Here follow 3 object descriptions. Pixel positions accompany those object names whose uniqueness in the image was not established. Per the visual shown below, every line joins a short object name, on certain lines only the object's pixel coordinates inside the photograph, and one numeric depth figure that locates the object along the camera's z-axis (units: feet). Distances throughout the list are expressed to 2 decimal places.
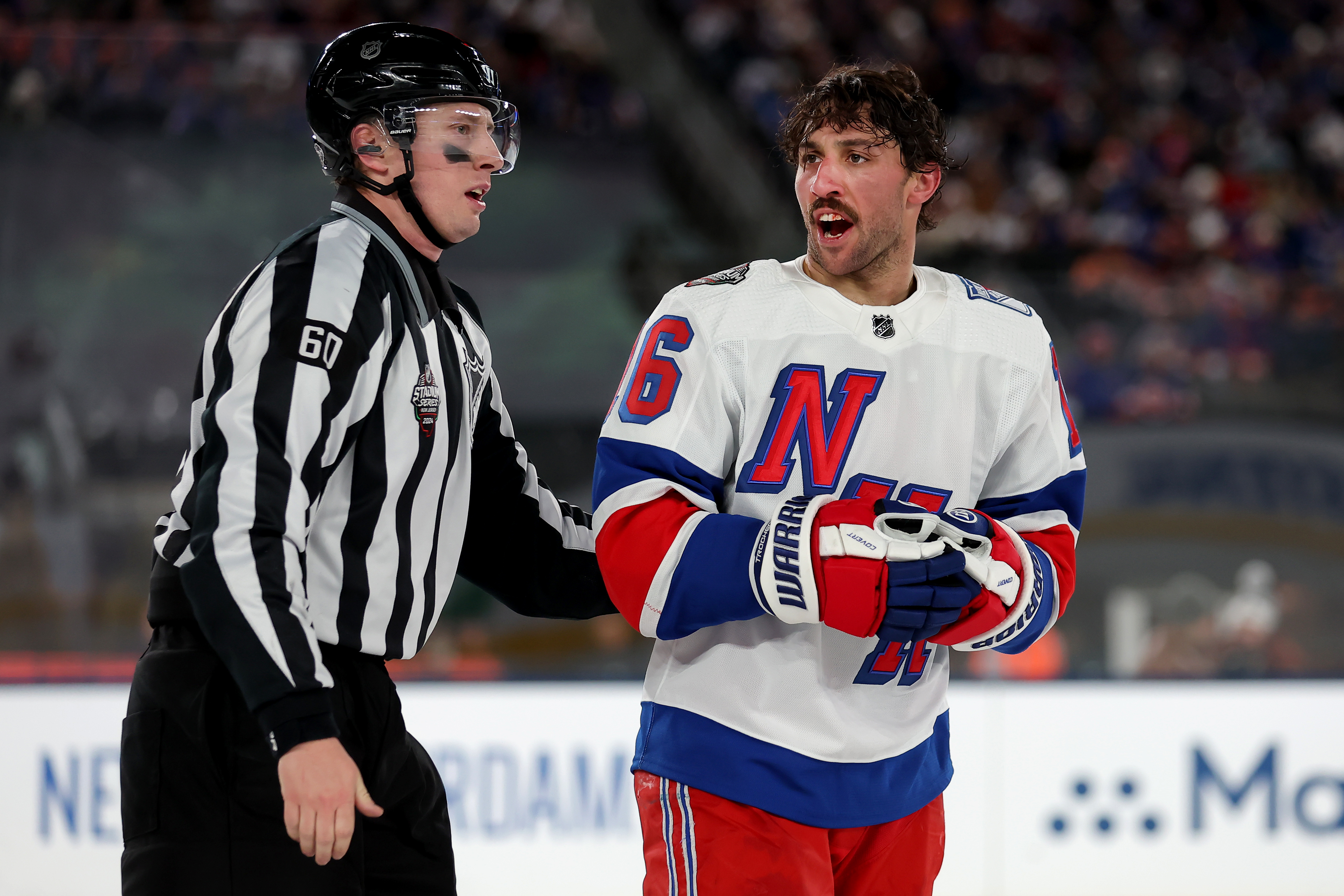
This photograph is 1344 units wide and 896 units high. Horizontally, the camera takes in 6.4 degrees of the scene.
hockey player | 47.07
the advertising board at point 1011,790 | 56.88
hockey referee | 46.47
